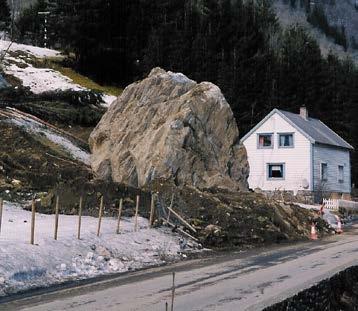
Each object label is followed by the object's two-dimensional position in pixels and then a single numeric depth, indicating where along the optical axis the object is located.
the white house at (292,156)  47.47
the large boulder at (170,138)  33.56
